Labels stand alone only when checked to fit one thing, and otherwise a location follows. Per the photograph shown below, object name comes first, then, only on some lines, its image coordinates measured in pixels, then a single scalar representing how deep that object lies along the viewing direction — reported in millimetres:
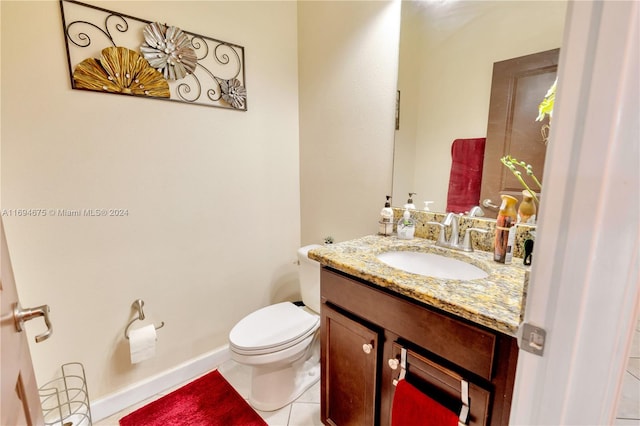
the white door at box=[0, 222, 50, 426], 517
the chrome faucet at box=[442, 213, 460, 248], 1285
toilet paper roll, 1408
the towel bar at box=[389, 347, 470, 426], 744
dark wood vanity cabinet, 704
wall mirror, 1102
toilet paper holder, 1469
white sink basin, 1132
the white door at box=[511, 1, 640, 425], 368
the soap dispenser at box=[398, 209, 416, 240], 1409
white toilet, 1346
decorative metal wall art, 1213
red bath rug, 1415
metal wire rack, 1303
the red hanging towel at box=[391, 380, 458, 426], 772
